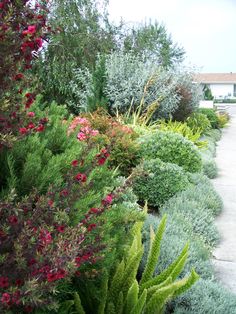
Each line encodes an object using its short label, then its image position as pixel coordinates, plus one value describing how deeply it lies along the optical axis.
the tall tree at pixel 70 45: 16.03
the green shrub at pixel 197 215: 4.95
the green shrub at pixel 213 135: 15.28
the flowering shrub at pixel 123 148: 7.04
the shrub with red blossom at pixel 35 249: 1.28
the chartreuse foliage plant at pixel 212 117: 20.05
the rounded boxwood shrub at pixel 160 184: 6.23
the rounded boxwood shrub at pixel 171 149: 7.52
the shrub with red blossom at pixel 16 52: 1.38
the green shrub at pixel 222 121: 21.60
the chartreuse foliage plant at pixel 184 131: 10.90
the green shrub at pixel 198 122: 14.85
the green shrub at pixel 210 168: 8.74
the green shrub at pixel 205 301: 2.93
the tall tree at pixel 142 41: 21.00
